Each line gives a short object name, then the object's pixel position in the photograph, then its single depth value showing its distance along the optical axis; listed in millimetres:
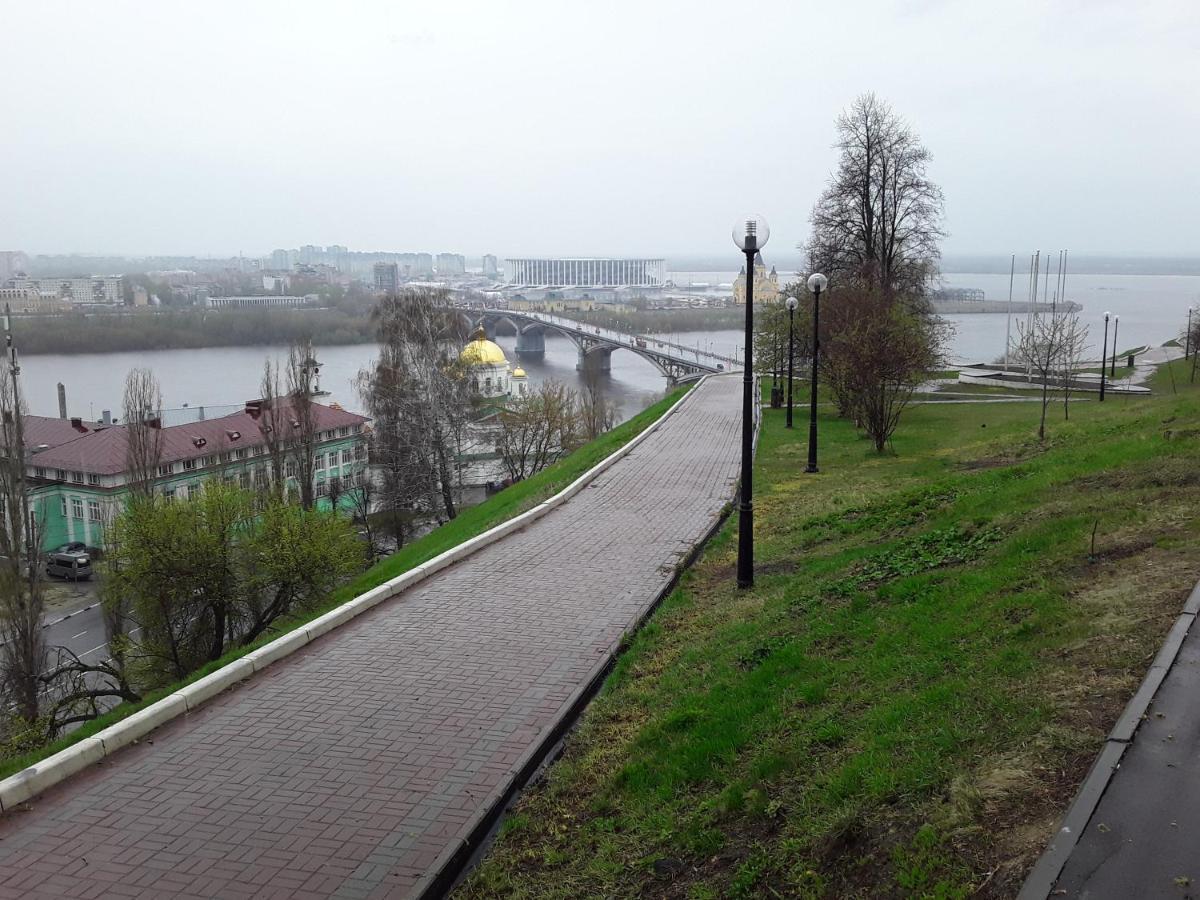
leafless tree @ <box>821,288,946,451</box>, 17344
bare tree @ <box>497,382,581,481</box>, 32938
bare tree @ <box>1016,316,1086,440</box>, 19781
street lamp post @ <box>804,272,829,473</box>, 14562
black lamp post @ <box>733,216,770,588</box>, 8469
